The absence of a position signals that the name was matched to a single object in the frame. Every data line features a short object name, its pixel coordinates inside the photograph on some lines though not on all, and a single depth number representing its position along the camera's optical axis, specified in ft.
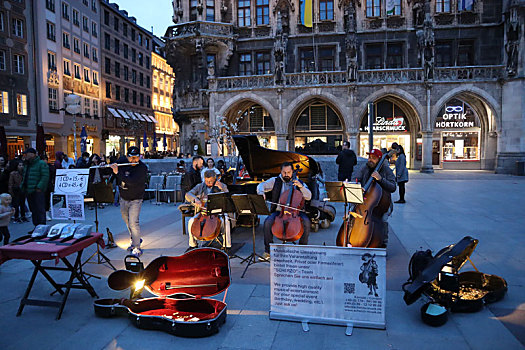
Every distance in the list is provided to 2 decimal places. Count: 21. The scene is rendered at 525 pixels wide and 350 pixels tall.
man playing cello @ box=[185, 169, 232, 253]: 23.77
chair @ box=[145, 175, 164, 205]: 48.03
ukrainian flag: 81.92
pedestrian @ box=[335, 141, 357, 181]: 41.78
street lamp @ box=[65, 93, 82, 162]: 59.06
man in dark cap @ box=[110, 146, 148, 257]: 23.18
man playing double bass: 20.25
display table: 14.55
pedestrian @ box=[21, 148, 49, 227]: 28.71
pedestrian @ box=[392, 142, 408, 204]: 41.45
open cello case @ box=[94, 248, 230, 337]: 14.19
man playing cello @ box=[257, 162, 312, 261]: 21.16
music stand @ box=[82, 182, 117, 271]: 23.95
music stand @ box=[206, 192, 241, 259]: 20.96
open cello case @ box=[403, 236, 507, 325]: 14.38
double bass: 19.36
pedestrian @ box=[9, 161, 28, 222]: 35.83
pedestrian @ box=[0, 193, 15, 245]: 22.61
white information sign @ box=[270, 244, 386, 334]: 13.35
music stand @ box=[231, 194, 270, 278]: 19.93
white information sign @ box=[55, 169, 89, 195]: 21.79
